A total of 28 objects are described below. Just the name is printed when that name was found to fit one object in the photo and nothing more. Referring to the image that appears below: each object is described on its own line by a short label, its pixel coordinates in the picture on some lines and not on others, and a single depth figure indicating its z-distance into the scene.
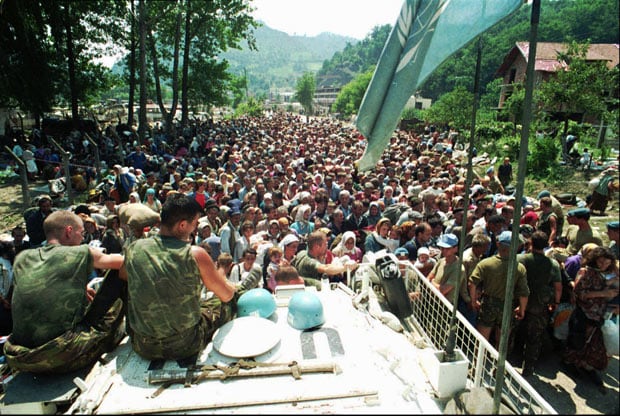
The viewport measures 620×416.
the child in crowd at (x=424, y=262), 5.85
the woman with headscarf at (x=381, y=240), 6.93
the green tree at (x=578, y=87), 18.09
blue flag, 2.52
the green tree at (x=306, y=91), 114.81
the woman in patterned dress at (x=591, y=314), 3.99
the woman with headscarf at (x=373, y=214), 8.41
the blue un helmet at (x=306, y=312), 3.54
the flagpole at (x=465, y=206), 2.75
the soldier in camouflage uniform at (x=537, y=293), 4.90
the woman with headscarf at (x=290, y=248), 6.27
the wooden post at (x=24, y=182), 9.17
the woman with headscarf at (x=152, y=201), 8.84
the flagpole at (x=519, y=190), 2.10
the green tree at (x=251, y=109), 67.50
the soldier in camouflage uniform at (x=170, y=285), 2.93
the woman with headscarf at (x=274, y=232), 7.16
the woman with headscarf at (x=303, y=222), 7.82
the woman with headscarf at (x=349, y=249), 6.84
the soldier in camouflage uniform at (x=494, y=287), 4.75
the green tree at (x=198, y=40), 26.08
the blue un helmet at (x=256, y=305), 3.70
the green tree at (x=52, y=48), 21.25
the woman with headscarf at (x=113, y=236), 6.45
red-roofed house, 20.64
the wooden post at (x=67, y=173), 10.65
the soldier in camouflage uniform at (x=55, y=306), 2.93
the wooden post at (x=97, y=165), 13.66
